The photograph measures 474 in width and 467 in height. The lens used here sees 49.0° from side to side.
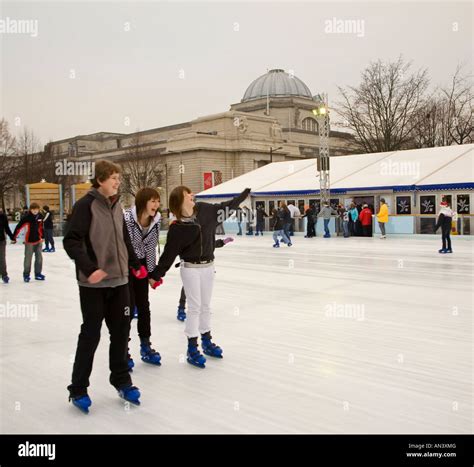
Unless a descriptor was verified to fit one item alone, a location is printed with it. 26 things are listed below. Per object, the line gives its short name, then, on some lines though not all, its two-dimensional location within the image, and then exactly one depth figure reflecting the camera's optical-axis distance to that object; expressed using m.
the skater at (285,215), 18.32
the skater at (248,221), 26.06
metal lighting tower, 22.04
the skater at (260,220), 25.86
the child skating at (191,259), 4.32
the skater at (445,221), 14.00
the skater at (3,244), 9.95
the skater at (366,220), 21.90
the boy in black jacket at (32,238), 9.88
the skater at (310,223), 22.66
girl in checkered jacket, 4.57
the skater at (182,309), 6.33
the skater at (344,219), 22.05
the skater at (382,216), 20.58
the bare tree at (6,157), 37.40
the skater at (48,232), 18.02
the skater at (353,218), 22.16
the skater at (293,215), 23.55
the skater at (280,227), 17.88
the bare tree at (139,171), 58.03
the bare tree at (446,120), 38.75
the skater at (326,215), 22.28
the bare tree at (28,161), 43.34
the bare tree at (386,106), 38.25
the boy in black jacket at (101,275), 3.36
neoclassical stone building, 58.88
